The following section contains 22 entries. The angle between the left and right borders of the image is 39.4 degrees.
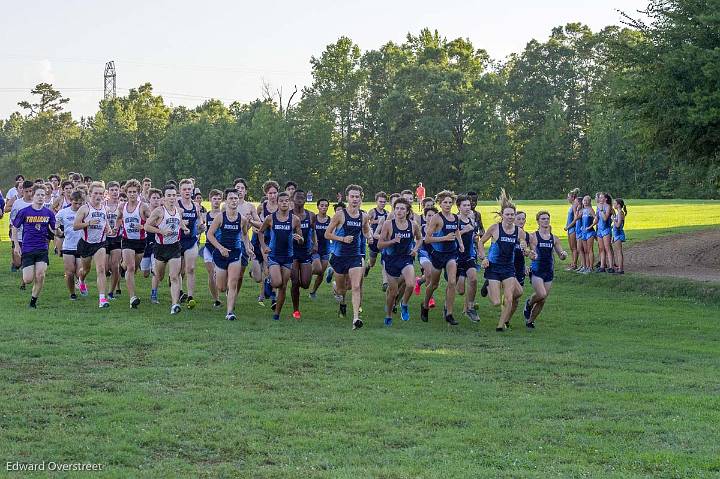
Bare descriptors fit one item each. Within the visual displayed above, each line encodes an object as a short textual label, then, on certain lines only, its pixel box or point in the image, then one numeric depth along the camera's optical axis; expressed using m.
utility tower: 110.31
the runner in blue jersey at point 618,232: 22.16
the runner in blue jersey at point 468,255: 15.98
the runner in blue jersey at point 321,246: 17.64
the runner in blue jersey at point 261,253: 15.99
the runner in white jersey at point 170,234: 15.62
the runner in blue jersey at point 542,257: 15.16
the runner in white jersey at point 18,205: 19.11
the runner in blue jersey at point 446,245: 15.62
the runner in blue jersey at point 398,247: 15.14
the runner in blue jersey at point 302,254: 15.79
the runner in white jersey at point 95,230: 16.17
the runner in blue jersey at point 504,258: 14.91
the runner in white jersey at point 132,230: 16.23
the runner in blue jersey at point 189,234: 16.62
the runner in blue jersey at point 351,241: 14.77
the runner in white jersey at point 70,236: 16.59
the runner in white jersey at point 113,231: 17.23
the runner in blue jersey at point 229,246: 15.30
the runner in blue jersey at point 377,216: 19.22
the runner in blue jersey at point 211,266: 16.77
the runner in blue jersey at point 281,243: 15.22
